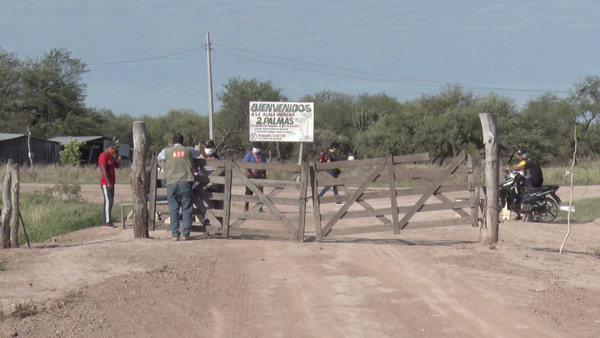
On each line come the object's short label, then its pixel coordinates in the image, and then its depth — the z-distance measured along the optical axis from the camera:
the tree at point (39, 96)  68.31
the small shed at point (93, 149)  55.02
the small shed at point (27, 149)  49.53
